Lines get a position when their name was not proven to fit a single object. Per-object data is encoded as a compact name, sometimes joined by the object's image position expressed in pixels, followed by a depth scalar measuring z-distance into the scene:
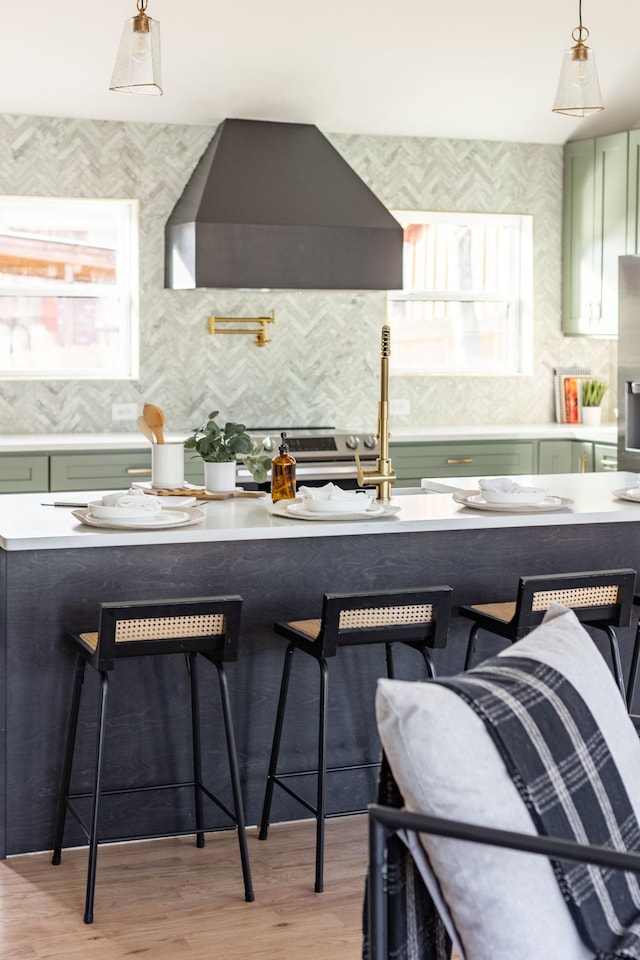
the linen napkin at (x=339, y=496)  3.36
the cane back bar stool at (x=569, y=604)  3.13
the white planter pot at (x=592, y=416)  6.79
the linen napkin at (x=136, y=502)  3.23
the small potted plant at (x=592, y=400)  6.80
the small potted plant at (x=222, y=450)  3.74
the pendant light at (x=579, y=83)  3.38
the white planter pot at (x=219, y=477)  3.81
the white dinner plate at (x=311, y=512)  3.32
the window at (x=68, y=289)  5.98
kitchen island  3.16
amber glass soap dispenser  3.68
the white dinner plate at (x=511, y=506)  3.54
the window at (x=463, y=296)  6.66
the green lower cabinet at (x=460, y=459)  5.95
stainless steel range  5.62
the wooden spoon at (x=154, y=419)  3.95
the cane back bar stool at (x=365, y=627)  2.94
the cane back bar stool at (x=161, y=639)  2.79
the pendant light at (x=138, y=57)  3.03
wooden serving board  3.75
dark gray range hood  5.56
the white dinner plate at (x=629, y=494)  3.83
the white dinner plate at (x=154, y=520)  3.16
